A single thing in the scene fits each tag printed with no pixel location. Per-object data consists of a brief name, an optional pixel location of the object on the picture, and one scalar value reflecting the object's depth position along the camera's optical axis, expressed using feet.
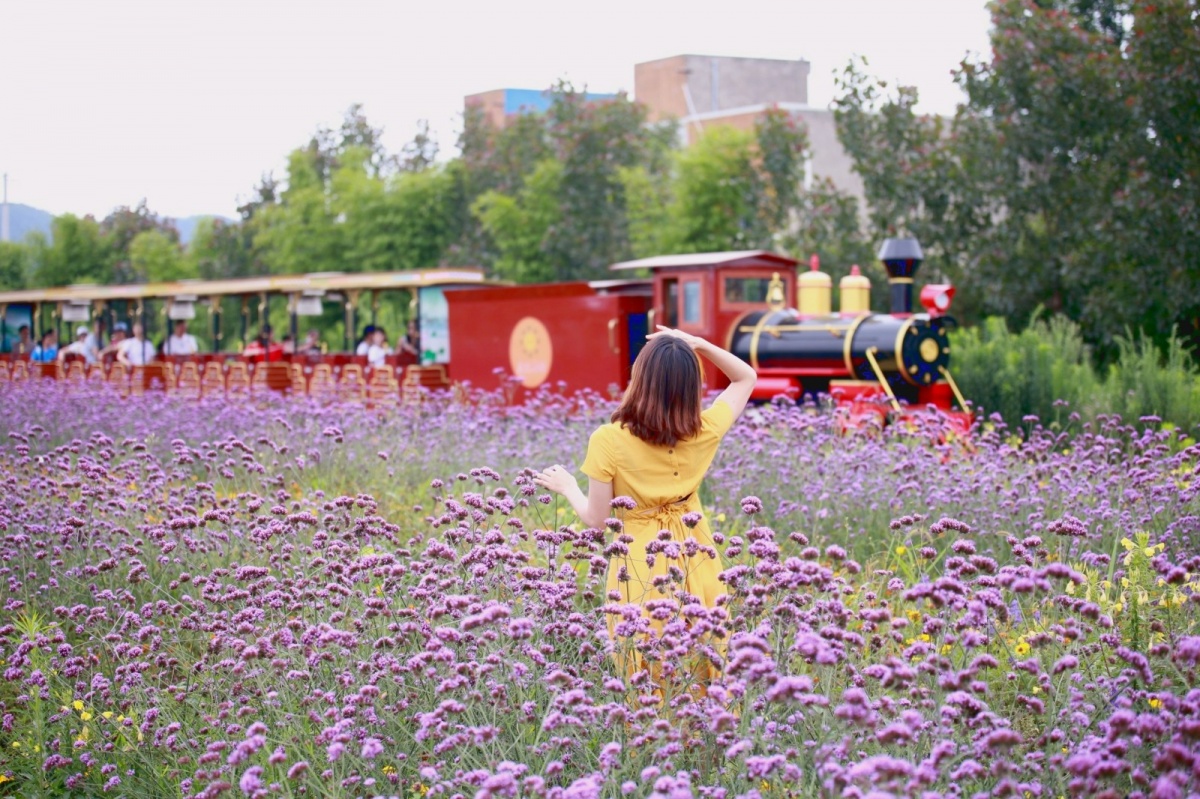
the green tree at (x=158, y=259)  143.23
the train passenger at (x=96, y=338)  91.71
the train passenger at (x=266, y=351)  74.33
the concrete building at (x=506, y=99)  191.86
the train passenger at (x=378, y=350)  65.51
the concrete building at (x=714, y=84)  155.12
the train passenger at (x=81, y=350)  87.36
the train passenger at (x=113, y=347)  85.92
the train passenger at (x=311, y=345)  75.66
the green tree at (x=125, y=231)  154.51
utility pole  112.04
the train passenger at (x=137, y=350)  78.69
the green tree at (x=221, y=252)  140.36
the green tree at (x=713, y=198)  85.05
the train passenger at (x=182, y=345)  82.74
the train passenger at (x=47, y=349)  94.32
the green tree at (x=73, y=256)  144.38
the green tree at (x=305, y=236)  119.75
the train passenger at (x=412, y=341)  69.26
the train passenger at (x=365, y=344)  70.12
